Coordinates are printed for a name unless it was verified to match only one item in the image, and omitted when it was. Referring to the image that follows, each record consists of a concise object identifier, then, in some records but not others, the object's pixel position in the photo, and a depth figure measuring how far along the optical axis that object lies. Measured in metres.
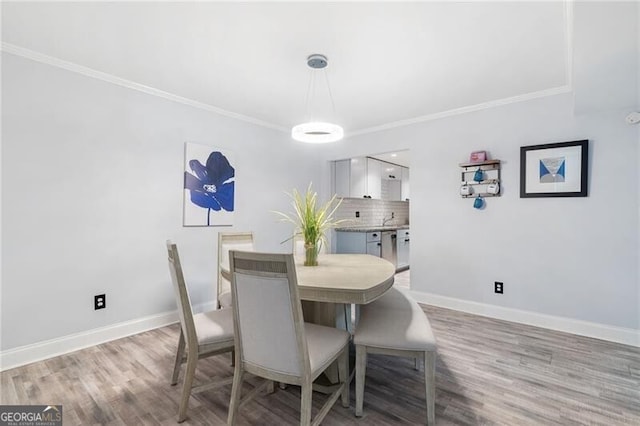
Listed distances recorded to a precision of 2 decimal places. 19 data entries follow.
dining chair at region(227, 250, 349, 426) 1.38
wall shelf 3.33
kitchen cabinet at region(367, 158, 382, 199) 5.37
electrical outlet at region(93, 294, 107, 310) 2.71
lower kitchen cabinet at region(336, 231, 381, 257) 5.04
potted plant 2.29
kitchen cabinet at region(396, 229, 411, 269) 6.06
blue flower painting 3.34
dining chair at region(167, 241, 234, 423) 1.68
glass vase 2.34
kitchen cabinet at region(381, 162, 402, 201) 6.20
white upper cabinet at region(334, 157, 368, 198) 4.88
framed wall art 2.87
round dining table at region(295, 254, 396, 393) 1.58
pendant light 2.35
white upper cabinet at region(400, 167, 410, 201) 7.03
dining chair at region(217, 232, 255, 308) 2.62
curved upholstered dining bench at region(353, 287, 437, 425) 1.64
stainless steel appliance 5.54
